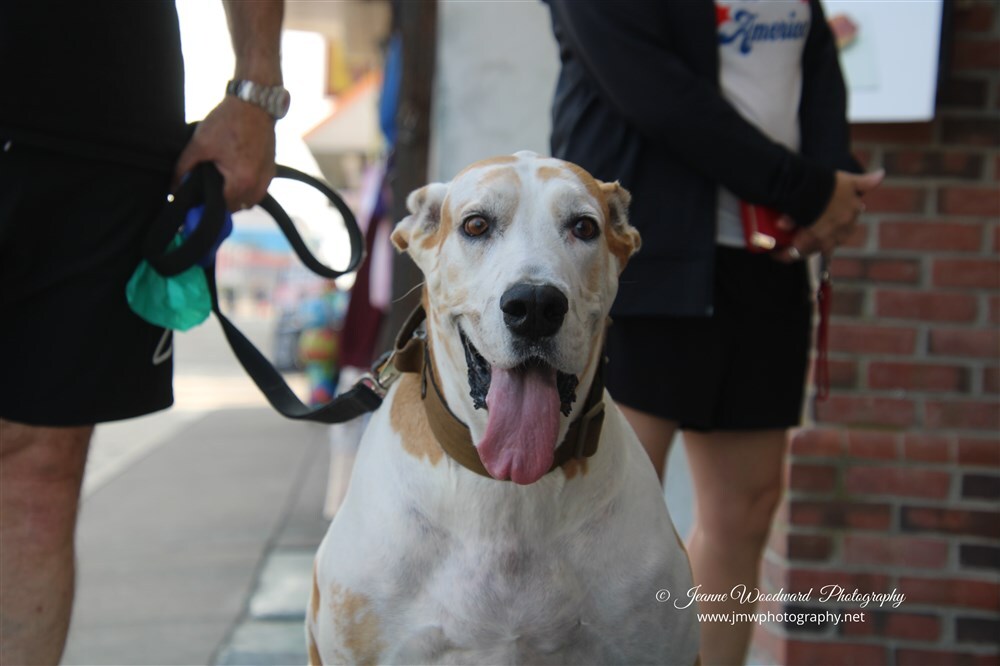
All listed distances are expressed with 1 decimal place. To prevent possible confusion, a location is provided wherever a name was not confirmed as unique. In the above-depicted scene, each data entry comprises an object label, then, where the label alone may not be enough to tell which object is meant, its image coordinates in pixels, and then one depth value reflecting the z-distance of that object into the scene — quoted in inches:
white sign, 139.4
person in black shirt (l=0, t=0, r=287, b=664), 83.4
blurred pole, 179.0
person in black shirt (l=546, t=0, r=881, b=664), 101.3
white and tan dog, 80.9
